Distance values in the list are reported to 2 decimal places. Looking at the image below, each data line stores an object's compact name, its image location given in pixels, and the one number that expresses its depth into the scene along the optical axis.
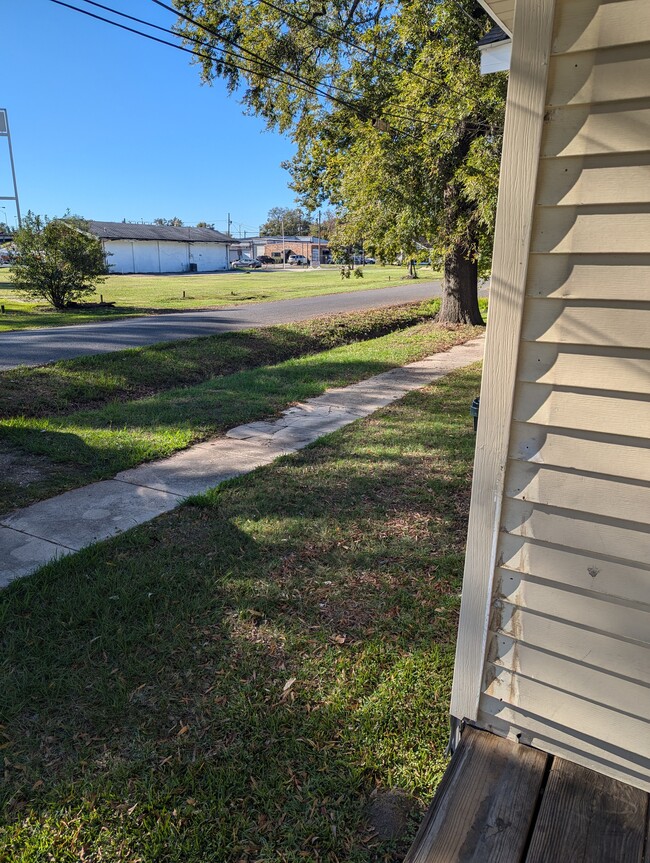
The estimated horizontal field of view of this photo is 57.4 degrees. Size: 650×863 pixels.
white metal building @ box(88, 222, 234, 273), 52.83
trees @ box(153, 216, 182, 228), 127.89
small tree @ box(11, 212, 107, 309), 19.09
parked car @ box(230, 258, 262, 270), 71.75
